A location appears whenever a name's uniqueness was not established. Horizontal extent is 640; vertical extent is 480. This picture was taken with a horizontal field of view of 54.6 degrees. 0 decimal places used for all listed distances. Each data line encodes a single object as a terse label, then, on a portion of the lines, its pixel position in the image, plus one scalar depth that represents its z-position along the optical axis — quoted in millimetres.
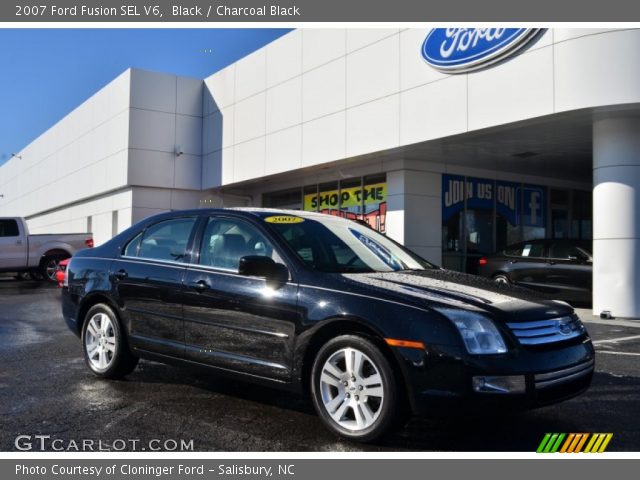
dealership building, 11148
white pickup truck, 17697
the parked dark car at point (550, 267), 12742
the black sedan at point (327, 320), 3637
